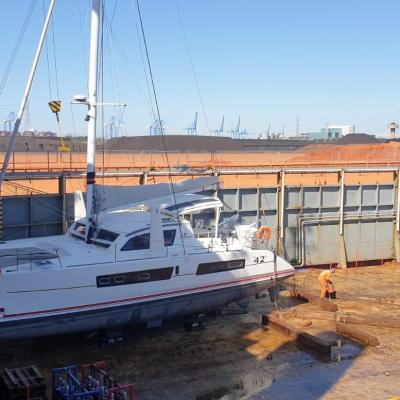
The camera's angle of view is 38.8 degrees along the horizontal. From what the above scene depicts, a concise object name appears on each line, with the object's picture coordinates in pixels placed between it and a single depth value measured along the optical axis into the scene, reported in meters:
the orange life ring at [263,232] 16.27
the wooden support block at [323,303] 15.68
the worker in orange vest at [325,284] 16.58
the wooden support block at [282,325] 13.48
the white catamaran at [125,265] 11.81
